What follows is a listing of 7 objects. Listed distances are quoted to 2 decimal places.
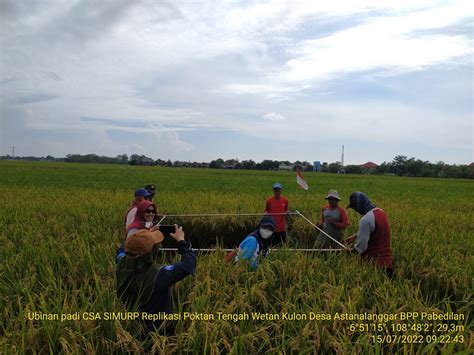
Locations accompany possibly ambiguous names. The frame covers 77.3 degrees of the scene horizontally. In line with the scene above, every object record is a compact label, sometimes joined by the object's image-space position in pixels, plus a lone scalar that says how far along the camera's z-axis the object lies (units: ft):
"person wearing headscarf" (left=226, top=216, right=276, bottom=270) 12.65
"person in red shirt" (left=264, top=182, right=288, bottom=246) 23.63
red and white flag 26.24
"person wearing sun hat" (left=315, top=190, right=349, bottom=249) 20.03
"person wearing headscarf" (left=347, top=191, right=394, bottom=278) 14.16
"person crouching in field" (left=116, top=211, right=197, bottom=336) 8.12
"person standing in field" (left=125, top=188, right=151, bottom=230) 17.15
